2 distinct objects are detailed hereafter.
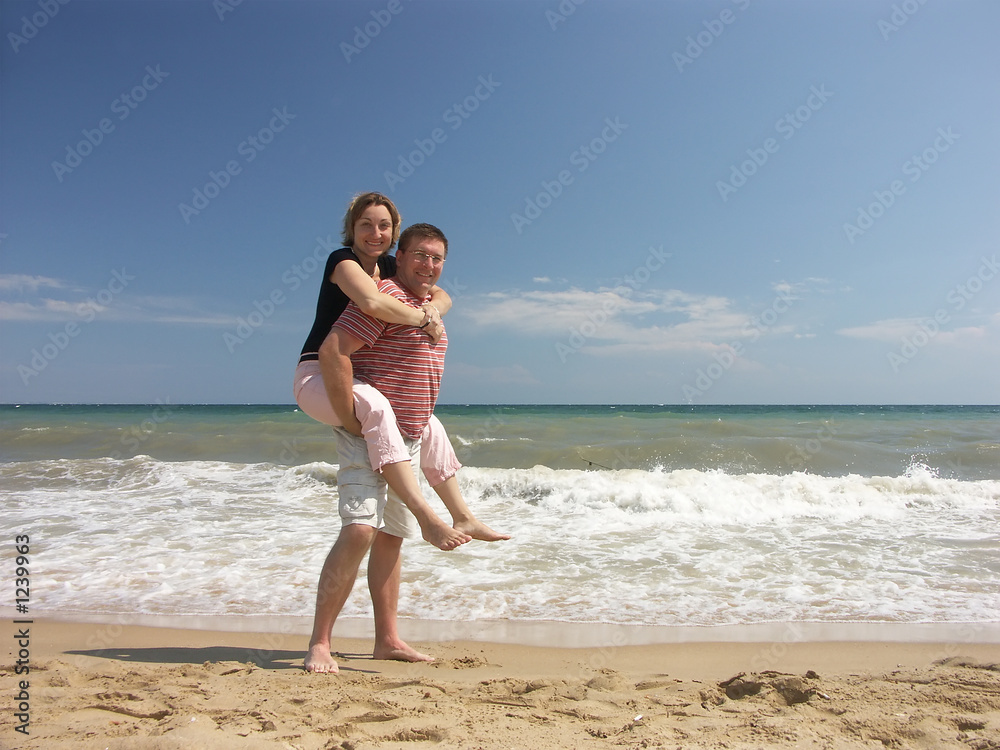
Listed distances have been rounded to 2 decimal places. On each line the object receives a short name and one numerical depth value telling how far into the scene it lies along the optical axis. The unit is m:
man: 2.54
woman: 2.47
